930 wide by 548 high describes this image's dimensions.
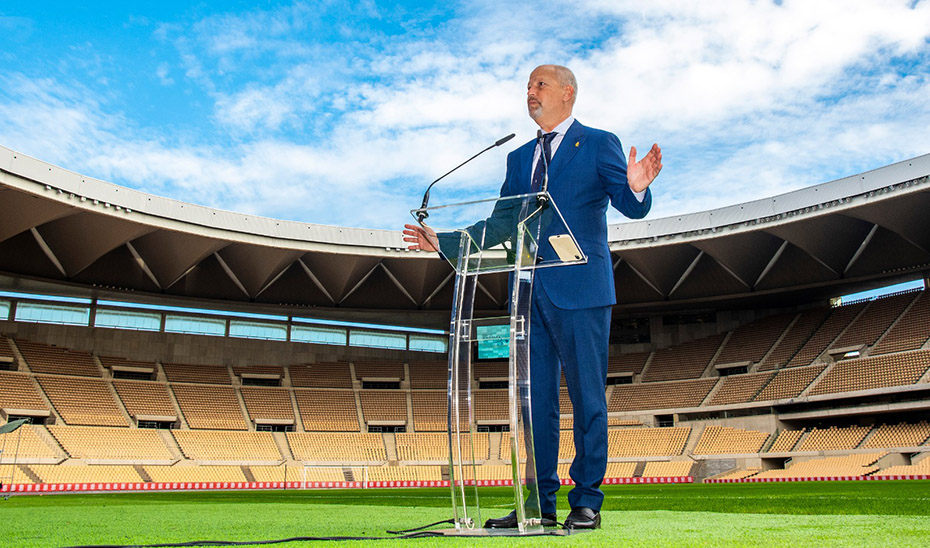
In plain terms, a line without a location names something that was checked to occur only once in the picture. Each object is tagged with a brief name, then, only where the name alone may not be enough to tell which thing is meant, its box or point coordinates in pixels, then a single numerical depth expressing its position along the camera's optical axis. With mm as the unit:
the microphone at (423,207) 3885
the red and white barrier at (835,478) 24119
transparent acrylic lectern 3365
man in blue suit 3793
